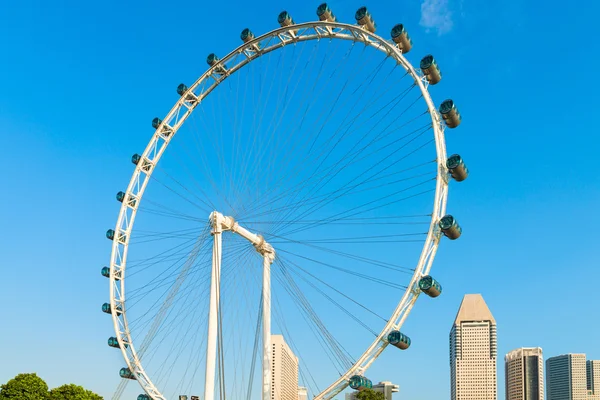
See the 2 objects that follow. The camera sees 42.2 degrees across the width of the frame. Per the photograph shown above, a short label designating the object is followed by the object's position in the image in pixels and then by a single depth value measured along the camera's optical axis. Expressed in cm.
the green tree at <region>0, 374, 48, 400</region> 6525
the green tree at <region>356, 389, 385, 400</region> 6569
